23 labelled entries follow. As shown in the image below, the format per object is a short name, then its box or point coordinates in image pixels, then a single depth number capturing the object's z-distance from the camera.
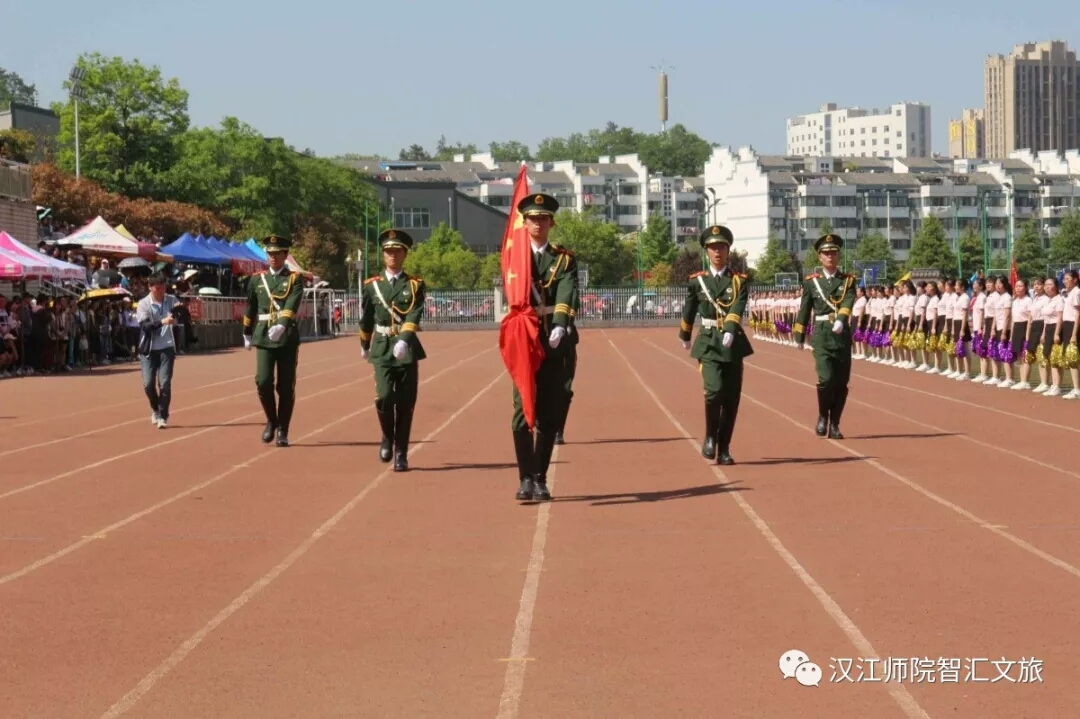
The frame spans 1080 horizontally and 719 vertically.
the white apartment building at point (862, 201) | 171.38
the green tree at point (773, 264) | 131.12
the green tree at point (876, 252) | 133.88
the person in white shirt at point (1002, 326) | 27.67
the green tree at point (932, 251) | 128.50
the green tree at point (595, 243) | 130.38
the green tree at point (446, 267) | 120.06
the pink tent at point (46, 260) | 35.34
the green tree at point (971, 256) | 132.12
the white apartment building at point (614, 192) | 193.88
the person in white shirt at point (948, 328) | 32.12
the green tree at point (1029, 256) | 131.88
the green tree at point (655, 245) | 136.75
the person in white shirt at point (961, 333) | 31.16
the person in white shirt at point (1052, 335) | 24.36
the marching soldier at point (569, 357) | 12.08
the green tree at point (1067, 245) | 134.00
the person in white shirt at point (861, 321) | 41.25
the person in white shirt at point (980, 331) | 28.98
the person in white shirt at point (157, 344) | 19.64
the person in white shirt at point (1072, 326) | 23.70
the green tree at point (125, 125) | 79.38
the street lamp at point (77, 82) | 76.81
